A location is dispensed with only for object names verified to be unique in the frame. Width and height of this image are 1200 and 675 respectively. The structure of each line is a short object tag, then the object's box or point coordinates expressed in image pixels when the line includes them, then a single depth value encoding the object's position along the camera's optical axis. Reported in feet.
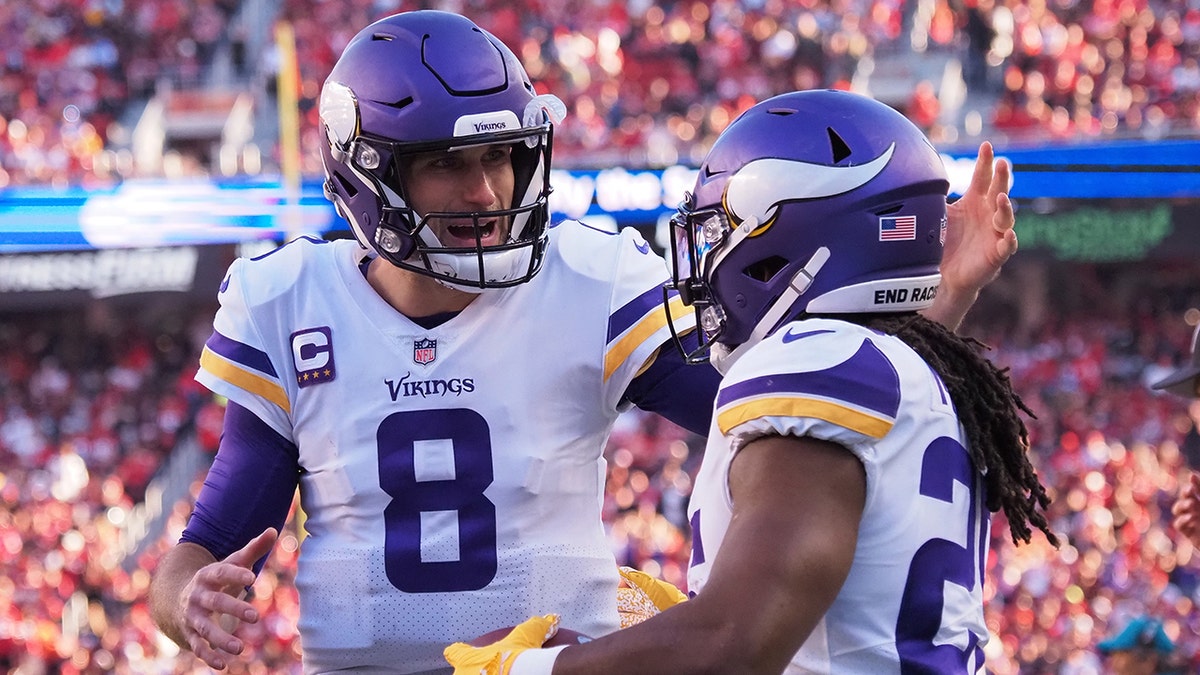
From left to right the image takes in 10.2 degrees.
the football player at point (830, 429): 23.51
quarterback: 25.22
